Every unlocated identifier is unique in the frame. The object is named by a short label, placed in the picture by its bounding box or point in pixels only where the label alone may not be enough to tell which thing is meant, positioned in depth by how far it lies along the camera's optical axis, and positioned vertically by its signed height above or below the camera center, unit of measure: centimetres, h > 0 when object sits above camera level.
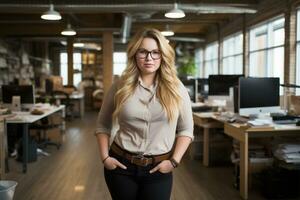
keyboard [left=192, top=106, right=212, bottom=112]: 648 -49
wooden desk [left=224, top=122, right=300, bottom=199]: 388 -59
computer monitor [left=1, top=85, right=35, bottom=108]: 639 -24
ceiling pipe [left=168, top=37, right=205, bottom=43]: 1397 +167
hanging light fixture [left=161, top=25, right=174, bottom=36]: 1032 +139
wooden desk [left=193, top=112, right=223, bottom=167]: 543 -67
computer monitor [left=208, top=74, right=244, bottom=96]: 630 -4
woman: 168 -19
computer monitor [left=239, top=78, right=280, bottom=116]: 431 -17
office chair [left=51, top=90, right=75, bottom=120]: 1128 -65
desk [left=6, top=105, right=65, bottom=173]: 508 -59
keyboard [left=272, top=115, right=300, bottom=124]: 433 -46
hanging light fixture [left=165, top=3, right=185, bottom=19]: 660 +126
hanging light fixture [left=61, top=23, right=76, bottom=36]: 941 +130
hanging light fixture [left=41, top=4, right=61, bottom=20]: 668 +123
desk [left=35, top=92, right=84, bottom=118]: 1207 -63
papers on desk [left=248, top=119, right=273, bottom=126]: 396 -46
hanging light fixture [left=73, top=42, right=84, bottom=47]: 1447 +153
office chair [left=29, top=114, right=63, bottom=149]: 657 -89
